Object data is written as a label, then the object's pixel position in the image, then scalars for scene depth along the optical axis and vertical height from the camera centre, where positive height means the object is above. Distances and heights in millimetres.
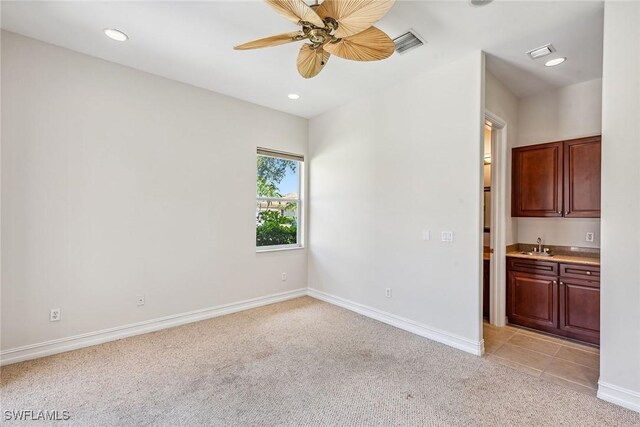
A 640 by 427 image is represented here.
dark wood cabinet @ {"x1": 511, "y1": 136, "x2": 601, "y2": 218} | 3195 +416
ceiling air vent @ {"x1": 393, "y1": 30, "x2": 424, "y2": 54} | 2555 +1534
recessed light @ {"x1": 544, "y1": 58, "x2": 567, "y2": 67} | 2919 +1530
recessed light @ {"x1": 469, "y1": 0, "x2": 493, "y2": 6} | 2127 +1525
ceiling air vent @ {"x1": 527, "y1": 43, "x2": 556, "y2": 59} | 2690 +1516
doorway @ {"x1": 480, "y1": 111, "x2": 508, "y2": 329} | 3600 -144
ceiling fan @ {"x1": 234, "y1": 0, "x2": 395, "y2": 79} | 1660 +1173
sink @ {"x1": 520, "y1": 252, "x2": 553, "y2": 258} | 3498 -464
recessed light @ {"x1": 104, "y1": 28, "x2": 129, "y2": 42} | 2563 +1558
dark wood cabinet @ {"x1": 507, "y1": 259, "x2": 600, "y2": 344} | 3010 -914
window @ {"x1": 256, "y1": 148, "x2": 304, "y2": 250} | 4457 +205
